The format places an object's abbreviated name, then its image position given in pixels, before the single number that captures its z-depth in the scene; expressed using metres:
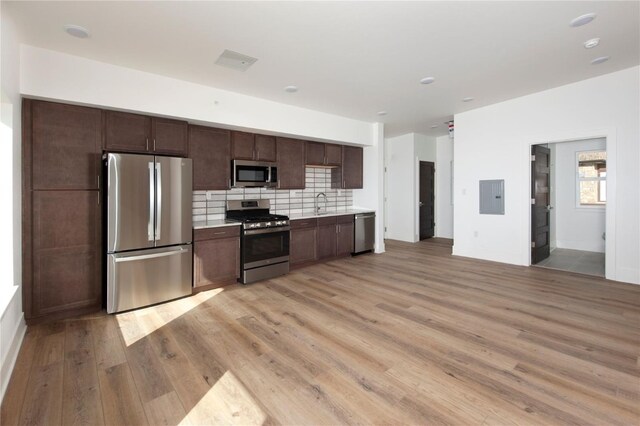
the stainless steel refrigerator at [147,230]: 3.25
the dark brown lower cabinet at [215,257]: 3.96
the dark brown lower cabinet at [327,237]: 5.49
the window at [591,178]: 6.25
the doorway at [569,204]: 5.26
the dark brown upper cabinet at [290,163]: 5.14
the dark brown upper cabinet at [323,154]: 5.62
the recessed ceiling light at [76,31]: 2.64
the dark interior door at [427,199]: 7.97
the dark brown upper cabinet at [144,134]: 3.40
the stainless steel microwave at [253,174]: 4.54
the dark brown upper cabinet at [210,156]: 4.15
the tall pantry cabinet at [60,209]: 2.95
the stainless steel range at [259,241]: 4.34
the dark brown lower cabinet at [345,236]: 5.80
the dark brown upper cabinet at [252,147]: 4.57
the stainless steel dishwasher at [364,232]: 6.09
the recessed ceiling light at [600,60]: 3.53
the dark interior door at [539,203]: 5.12
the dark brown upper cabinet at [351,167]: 6.23
